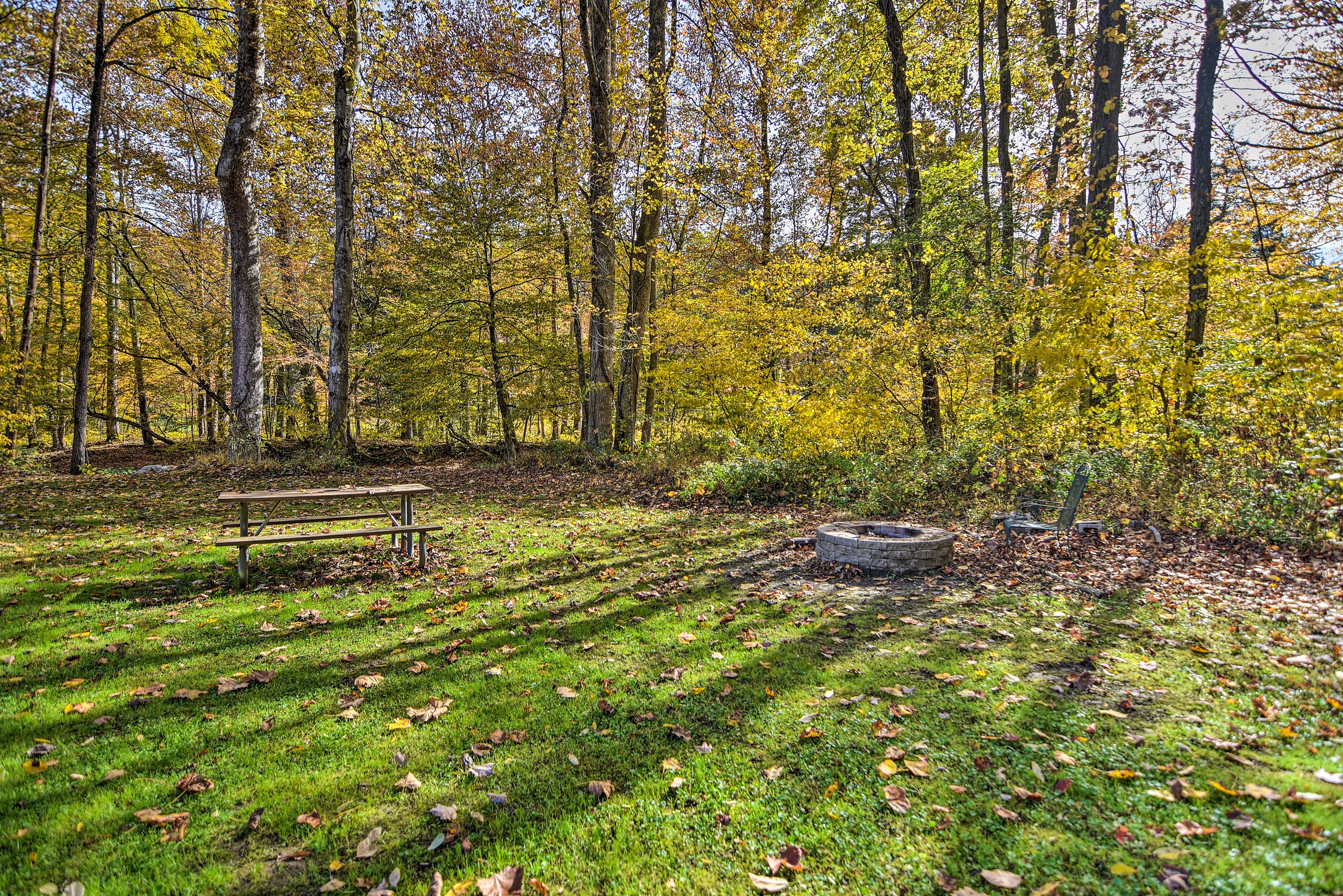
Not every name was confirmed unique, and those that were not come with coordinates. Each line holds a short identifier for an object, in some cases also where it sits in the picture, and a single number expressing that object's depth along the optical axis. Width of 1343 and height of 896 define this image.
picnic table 4.98
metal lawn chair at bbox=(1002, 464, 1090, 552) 6.36
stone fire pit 5.91
